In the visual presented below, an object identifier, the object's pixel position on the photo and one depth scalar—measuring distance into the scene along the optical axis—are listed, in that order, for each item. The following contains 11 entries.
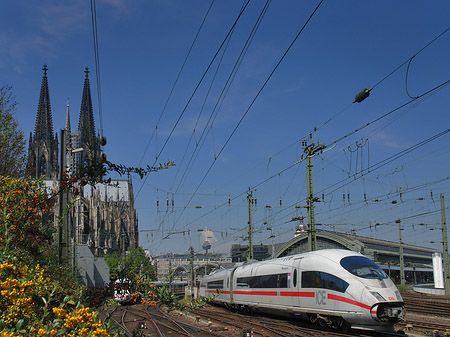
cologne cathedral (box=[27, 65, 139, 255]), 107.50
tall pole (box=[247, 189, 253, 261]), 37.58
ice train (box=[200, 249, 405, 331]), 15.98
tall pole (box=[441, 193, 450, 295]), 33.75
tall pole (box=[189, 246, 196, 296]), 50.42
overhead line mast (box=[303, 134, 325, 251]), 24.77
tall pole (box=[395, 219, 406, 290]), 40.91
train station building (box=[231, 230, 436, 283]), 57.15
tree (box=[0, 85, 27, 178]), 20.00
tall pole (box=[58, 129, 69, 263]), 13.70
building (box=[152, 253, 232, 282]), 128.85
